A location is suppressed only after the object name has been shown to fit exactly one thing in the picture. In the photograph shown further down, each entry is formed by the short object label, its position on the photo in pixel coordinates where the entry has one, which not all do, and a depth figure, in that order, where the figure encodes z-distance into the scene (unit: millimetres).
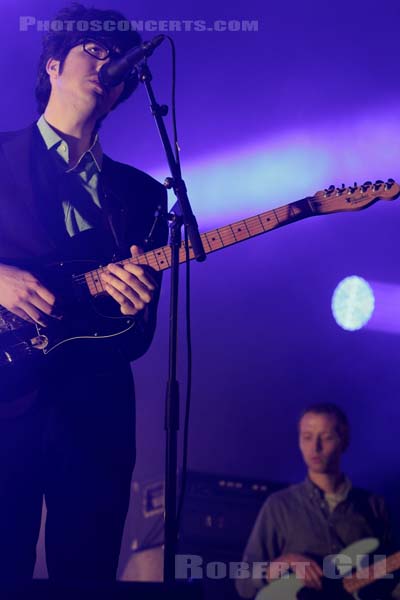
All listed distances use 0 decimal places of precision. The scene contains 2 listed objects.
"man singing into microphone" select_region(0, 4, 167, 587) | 2459
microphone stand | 1980
